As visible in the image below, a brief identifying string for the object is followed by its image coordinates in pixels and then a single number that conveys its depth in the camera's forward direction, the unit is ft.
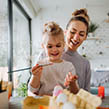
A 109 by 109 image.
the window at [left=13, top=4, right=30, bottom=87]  8.74
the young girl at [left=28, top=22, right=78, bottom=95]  2.23
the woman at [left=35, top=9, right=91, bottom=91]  2.58
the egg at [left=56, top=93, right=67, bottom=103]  1.32
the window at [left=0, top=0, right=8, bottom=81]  6.98
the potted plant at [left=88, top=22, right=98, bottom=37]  12.66
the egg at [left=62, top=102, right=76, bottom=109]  1.16
